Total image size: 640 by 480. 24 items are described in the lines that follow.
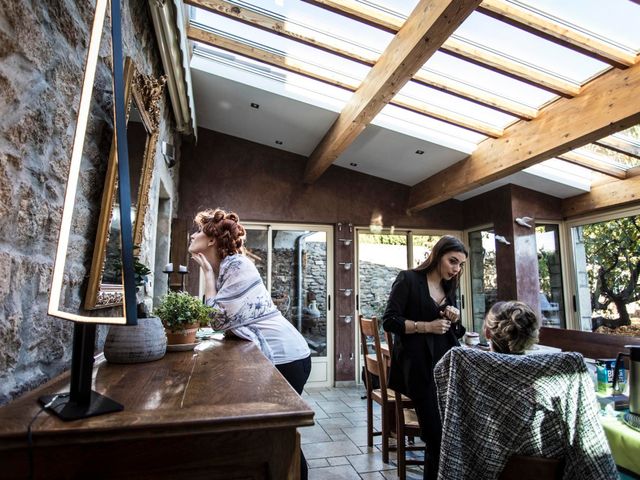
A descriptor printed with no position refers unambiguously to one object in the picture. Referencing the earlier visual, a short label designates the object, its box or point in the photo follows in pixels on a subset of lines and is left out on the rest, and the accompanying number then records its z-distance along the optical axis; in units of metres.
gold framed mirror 1.37
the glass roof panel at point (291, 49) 3.29
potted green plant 1.57
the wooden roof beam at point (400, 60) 2.24
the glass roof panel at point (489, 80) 3.13
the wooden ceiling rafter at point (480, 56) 2.65
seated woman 1.30
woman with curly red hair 1.77
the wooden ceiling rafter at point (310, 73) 3.35
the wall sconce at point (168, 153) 3.36
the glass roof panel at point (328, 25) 2.90
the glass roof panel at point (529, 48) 2.64
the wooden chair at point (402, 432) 2.62
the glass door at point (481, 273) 5.39
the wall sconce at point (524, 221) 4.88
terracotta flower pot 1.56
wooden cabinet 0.71
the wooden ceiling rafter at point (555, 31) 2.38
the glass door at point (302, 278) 5.41
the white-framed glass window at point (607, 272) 4.22
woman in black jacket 2.12
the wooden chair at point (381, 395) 2.98
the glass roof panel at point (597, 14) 2.35
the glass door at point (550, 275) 4.94
